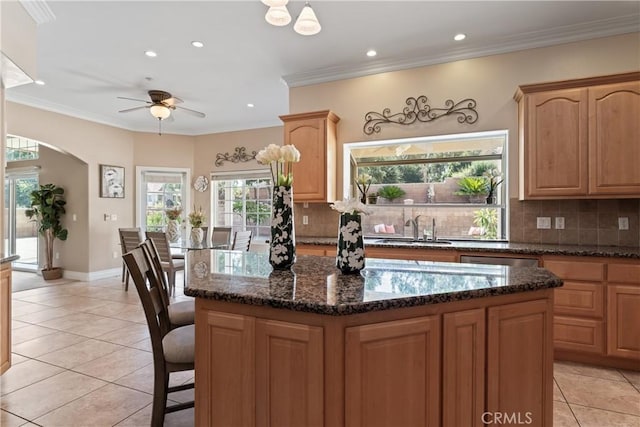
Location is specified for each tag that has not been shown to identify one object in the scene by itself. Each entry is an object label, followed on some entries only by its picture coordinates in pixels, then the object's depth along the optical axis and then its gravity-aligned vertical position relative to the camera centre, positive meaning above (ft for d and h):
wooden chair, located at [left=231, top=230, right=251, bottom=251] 16.90 -1.46
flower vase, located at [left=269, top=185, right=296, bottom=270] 5.86 -0.32
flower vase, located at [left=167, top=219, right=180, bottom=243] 16.88 -0.95
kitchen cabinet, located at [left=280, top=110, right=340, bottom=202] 12.66 +2.32
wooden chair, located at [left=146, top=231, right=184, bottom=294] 15.17 -1.76
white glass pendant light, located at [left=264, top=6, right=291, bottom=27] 6.81 +4.10
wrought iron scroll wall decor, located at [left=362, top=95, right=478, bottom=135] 11.72 +3.68
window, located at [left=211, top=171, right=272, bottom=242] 21.44 +0.74
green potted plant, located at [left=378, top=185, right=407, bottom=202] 13.55 +0.86
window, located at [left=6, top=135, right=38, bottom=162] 21.35 +4.12
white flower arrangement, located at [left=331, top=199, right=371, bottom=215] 5.37 +0.10
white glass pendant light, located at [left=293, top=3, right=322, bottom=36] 6.98 +4.03
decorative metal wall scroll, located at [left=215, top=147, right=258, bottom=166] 21.48 +3.70
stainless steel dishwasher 9.33 -1.37
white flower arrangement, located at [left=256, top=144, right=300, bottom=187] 5.78 +0.96
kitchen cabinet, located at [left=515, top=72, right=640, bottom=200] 9.27 +2.20
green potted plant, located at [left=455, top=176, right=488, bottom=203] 12.37 +0.95
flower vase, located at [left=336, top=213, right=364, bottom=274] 5.38 -0.53
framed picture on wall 20.06 +1.94
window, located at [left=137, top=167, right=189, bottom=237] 22.36 +1.27
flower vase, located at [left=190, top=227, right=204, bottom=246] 16.01 -1.15
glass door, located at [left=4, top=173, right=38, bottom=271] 23.30 -0.88
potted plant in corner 19.74 -0.14
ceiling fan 14.96 +5.10
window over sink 12.28 +1.19
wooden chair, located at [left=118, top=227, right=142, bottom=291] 16.80 -1.28
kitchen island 3.96 -1.78
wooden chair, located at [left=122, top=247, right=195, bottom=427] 5.64 -2.29
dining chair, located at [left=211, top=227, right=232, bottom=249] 17.85 -1.27
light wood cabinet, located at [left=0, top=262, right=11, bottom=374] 8.19 -2.60
